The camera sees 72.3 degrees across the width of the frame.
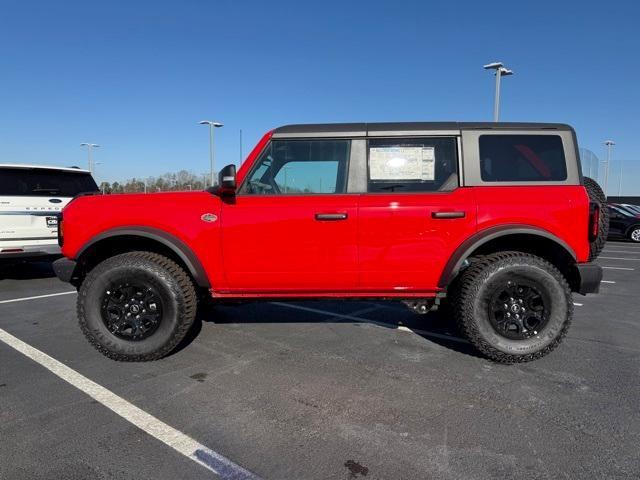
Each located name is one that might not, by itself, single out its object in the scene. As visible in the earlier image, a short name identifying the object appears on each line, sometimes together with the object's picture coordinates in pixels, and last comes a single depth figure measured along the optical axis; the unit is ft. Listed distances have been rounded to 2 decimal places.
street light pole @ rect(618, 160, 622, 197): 120.98
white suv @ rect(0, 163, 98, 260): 21.95
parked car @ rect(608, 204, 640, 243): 52.85
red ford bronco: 11.90
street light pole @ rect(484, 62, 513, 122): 53.01
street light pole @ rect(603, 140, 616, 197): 119.51
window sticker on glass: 12.32
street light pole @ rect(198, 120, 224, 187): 79.25
